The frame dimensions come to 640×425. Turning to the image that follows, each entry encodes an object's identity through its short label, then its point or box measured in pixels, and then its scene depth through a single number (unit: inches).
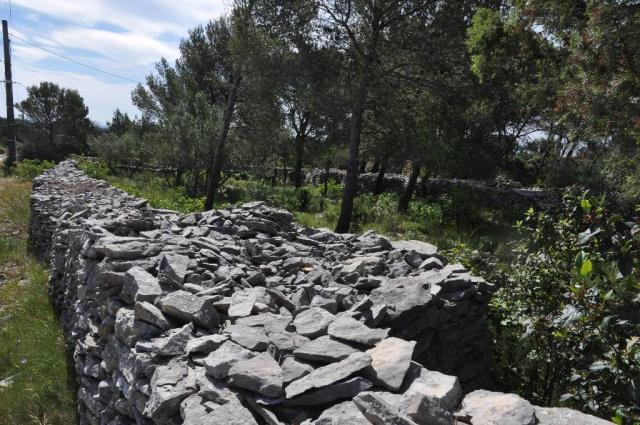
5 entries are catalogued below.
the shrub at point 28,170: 855.8
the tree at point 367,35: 461.1
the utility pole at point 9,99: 960.3
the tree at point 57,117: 1563.7
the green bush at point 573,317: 96.3
